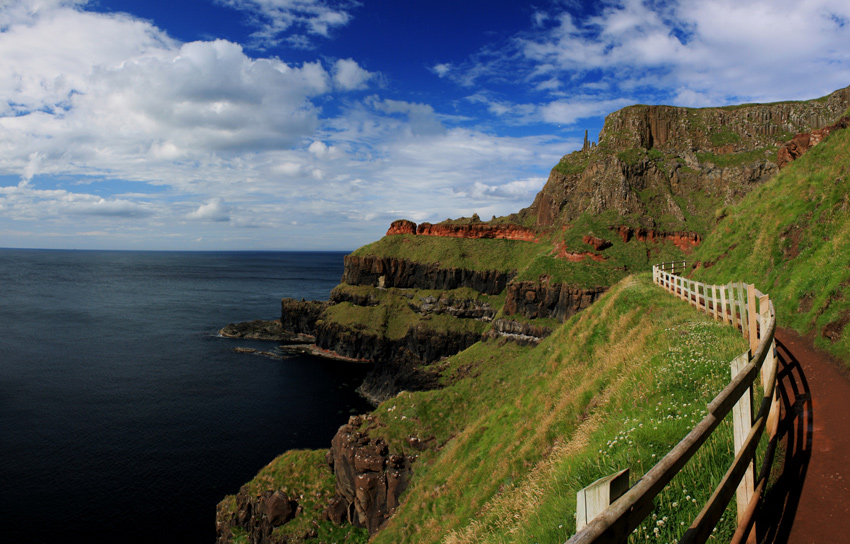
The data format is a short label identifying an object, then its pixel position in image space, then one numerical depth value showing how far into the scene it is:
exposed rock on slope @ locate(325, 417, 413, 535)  27.55
